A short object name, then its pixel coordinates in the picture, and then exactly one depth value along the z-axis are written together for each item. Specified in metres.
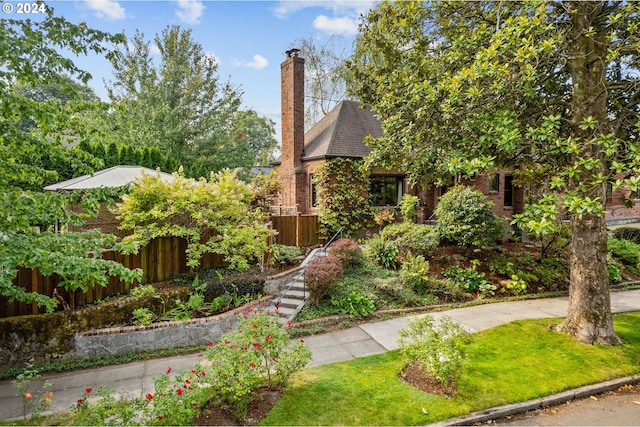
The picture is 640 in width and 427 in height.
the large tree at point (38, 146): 4.16
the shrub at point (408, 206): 13.87
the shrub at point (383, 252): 11.48
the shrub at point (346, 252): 10.88
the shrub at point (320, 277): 8.91
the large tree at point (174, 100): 20.00
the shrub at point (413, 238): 11.88
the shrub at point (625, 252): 13.82
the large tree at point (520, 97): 5.72
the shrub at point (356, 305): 8.80
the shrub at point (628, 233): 16.63
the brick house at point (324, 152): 15.84
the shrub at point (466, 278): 10.73
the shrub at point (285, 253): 10.79
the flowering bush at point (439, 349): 5.22
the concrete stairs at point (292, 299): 8.73
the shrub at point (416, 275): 10.14
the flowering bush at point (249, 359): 4.65
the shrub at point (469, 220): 11.88
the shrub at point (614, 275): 12.02
